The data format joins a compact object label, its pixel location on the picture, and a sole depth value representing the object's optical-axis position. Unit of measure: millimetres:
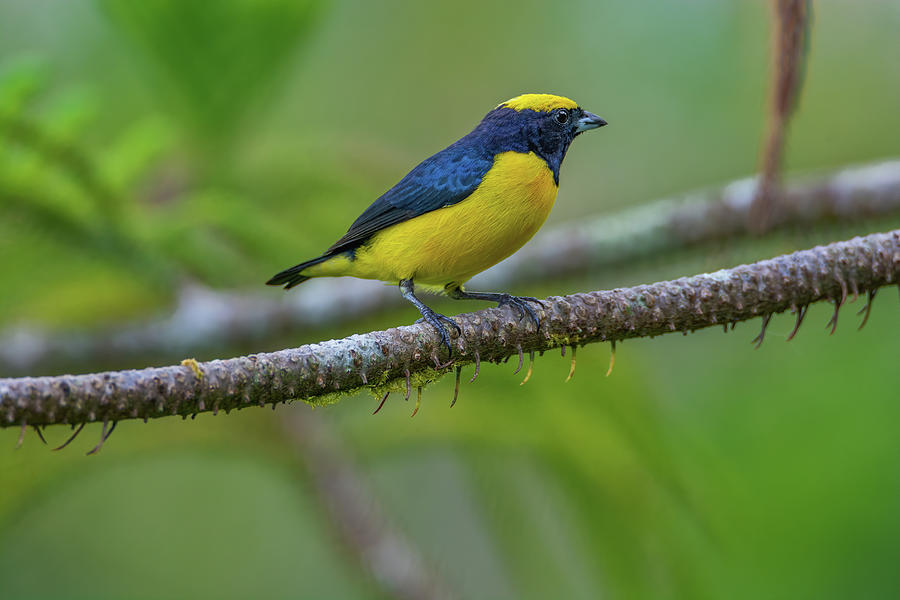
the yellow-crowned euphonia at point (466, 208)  6141
